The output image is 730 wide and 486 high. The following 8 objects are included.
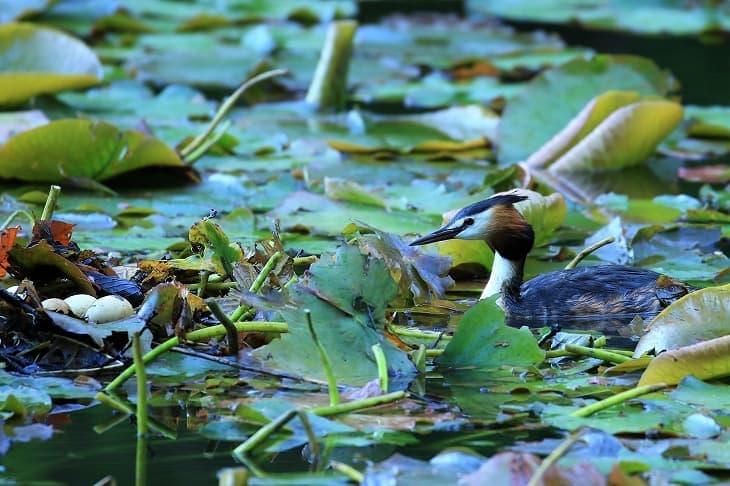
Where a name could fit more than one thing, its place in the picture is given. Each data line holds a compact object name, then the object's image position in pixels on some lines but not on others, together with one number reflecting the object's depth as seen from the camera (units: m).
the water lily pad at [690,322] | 8.78
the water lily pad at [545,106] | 16.75
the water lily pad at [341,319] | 8.06
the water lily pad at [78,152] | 13.61
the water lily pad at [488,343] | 8.46
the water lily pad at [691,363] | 8.05
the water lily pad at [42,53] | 17.73
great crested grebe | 11.02
